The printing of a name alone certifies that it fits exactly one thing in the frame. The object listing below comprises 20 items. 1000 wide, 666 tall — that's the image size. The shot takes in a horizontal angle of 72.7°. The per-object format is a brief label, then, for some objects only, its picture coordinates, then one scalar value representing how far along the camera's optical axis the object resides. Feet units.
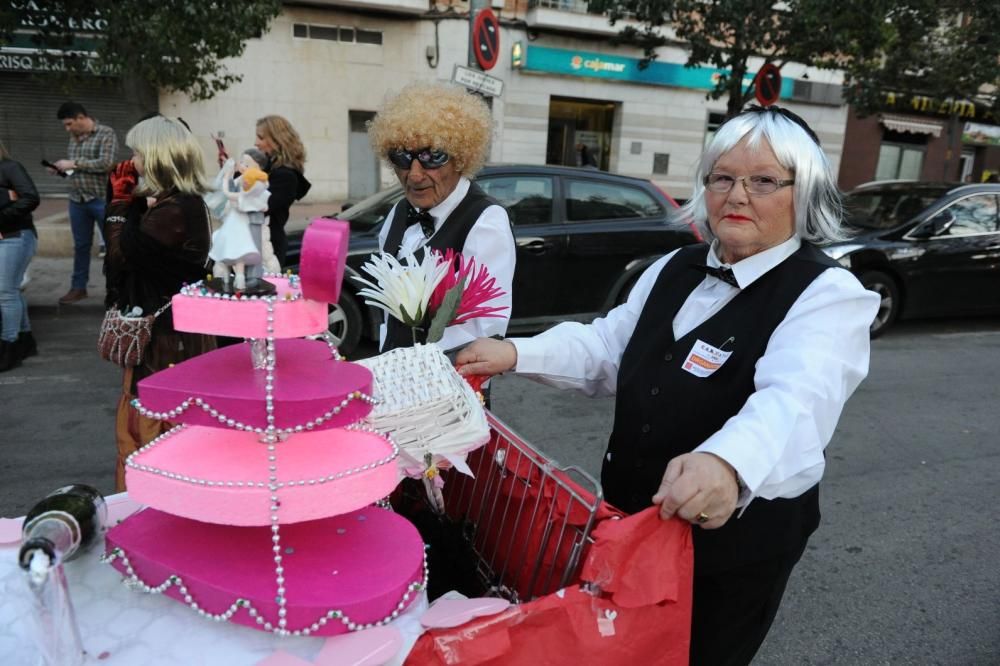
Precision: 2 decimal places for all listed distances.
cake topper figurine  3.85
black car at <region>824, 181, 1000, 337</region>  24.30
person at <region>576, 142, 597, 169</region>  59.82
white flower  4.81
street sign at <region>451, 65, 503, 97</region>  23.84
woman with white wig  4.23
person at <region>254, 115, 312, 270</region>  17.43
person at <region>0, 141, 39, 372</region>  17.44
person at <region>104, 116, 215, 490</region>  9.40
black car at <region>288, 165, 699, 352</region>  19.53
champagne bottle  3.26
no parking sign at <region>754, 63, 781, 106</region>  29.96
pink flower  5.00
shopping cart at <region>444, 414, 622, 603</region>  4.65
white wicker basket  4.43
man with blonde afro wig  7.89
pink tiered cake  3.65
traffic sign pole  25.03
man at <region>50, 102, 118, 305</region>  23.43
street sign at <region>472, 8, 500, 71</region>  24.43
